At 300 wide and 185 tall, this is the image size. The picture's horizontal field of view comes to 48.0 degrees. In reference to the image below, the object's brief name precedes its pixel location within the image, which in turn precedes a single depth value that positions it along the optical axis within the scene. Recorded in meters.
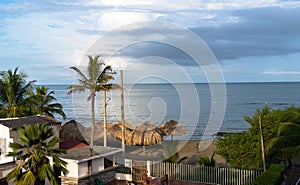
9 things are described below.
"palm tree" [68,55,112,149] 19.75
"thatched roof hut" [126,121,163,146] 24.27
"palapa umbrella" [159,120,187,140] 27.07
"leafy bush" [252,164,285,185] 13.19
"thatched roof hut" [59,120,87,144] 24.48
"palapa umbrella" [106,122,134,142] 25.69
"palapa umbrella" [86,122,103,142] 25.77
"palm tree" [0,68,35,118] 21.72
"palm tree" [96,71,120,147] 19.97
